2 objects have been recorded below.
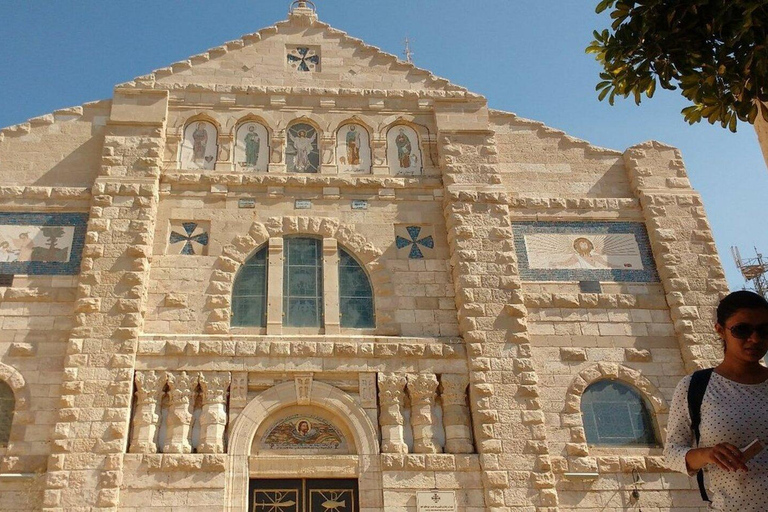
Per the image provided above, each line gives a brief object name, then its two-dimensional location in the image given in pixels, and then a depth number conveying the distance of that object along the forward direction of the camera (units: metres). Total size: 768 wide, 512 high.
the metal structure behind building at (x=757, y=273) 28.70
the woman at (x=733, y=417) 3.78
